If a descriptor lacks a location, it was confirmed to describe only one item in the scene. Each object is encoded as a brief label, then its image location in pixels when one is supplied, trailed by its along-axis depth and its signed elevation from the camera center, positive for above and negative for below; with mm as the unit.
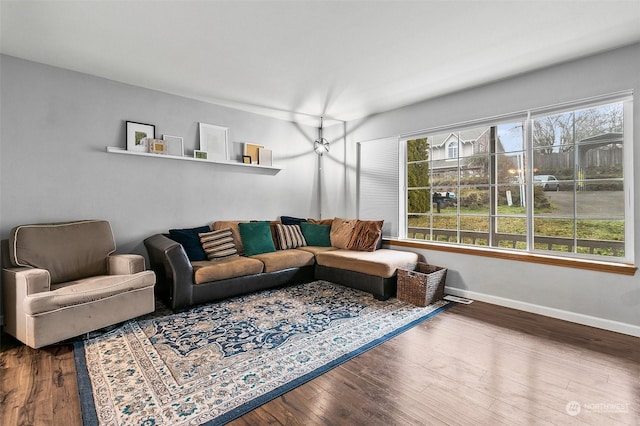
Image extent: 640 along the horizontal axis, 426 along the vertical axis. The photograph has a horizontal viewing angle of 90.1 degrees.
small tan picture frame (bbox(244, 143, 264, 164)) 4752 +926
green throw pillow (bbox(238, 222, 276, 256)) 4148 -341
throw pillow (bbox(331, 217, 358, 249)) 4590 -296
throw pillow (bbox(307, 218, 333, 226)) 5046 -147
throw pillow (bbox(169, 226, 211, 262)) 3704 -348
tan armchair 2345 -602
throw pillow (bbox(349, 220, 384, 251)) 4348 -334
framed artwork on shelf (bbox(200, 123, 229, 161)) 4320 +987
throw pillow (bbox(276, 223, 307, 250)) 4562 -357
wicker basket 3422 -820
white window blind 4680 +451
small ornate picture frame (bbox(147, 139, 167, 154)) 3805 +802
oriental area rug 1776 -1044
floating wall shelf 3543 +690
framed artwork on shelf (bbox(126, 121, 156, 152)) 3676 +913
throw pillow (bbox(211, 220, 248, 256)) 4230 -211
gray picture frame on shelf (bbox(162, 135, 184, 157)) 3984 +854
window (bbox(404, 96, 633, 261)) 2990 +301
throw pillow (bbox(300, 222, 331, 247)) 4789 -335
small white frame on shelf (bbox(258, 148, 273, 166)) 4868 +854
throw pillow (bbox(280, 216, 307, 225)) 5033 -128
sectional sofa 3264 -552
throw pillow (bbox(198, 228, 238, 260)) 3799 -391
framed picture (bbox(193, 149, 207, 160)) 4188 +768
